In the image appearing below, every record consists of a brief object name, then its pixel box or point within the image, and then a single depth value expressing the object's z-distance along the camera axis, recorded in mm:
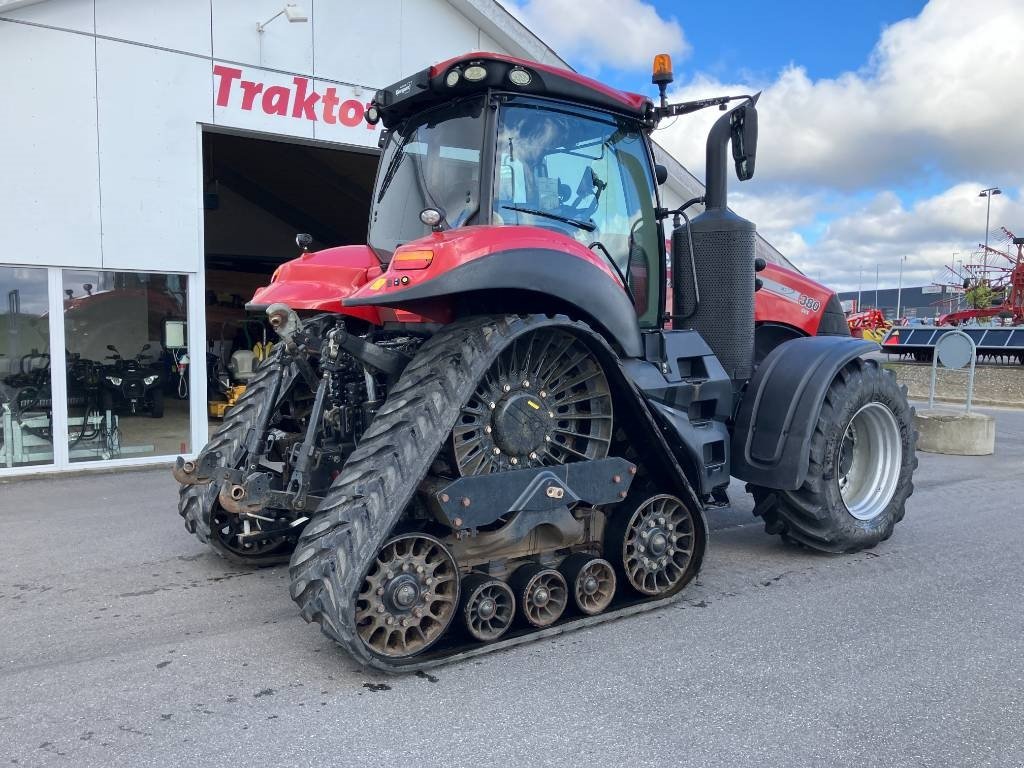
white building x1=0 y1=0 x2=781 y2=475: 8266
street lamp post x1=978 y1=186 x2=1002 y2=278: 45000
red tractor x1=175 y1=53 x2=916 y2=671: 3580
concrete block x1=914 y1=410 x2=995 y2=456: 10320
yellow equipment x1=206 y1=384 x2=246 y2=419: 13164
